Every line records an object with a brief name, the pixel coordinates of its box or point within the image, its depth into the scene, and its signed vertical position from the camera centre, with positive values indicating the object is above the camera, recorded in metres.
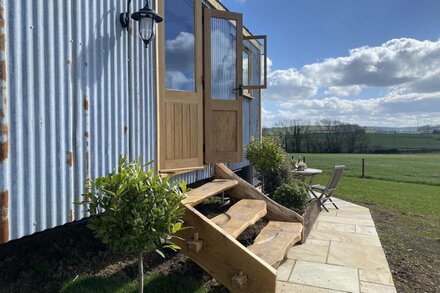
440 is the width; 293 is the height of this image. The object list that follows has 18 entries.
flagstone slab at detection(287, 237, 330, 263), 3.89 -1.42
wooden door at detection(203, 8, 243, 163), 4.70 +0.64
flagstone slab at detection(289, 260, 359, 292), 3.19 -1.41
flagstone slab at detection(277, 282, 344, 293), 3.07 -1.41
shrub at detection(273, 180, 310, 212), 5.41 -1.05
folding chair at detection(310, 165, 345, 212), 6.44 -0.99
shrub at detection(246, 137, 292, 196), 6.09 -0.43
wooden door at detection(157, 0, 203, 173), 3.89 +0.52
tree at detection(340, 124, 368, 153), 35.81 -0.80
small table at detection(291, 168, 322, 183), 7.84 -0.95
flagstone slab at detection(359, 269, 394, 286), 3.30 -1.43
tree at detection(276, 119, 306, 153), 34.32 -0.18
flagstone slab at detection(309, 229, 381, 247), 4.55 -1.44
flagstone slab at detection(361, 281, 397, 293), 3.10 -1.42
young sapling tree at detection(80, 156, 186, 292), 2.07 -0.48
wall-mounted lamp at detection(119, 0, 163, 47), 2.94 +0.94
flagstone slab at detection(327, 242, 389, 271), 3.72 -1.43
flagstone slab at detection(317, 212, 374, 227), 5.54 -1.47
